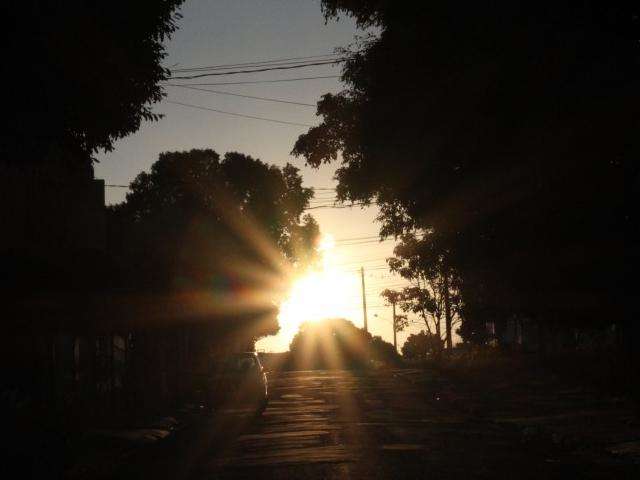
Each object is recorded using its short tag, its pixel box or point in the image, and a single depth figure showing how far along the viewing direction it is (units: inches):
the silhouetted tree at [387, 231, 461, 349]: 2466.8
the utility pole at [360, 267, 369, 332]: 3774.6
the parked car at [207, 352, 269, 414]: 1185.4
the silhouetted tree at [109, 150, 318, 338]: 2201.0
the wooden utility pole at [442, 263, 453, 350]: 2587.1
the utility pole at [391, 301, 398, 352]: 4089.6
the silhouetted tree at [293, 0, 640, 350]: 618.5
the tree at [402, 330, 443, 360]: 2954.2
